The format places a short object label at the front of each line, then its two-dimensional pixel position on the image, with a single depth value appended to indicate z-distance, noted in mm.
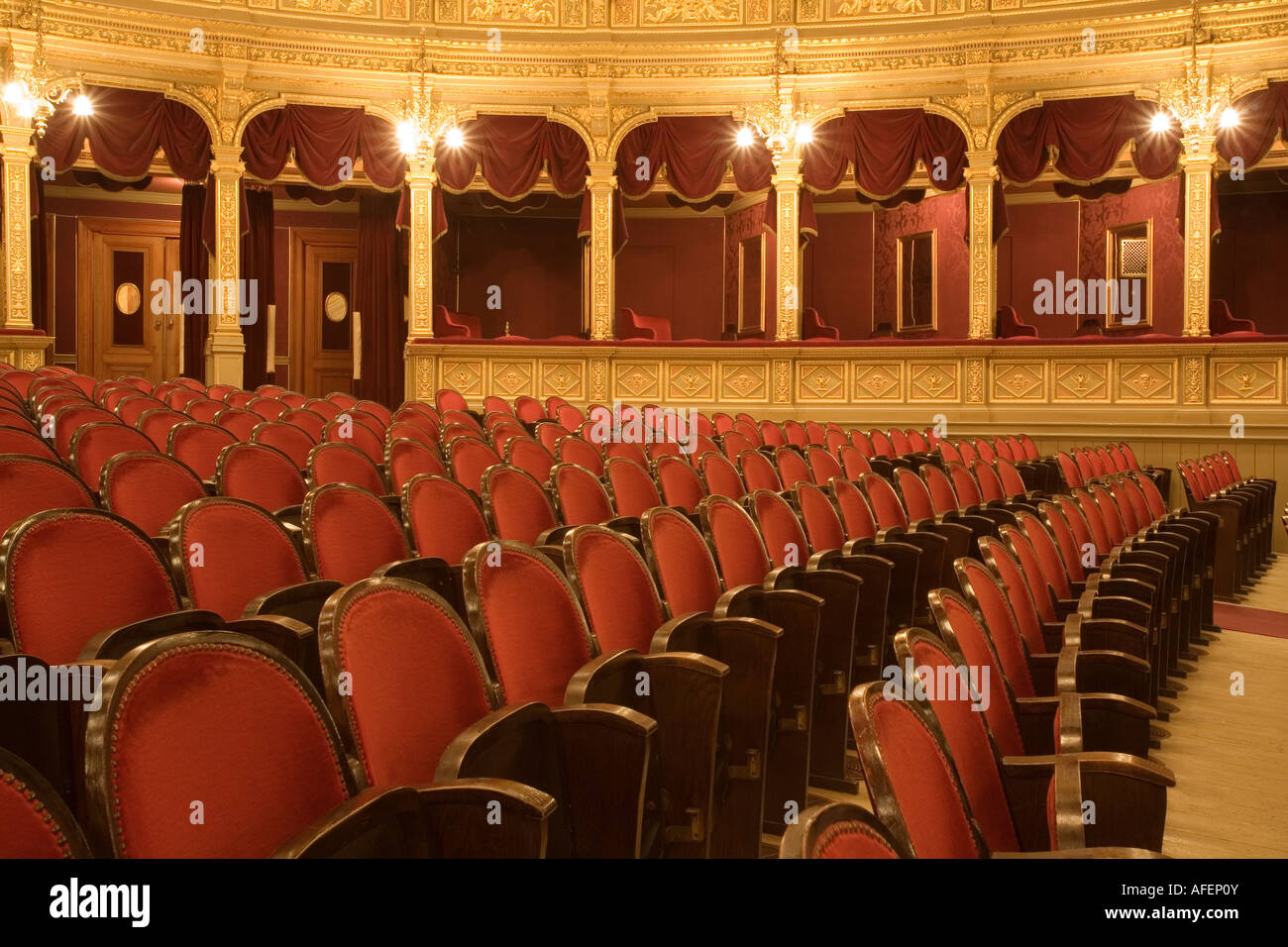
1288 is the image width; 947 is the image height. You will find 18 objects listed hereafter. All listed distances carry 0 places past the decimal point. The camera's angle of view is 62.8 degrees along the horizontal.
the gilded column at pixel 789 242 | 9008
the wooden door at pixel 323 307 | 11578
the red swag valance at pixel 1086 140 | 8406
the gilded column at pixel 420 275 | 9117
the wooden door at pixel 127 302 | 11172
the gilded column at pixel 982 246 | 8781
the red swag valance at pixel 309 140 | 9047
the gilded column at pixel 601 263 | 9336
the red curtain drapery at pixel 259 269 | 10672
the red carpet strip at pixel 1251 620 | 4660
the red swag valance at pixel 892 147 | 8867
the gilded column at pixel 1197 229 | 8242
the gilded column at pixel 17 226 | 8344
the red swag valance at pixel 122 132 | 8594
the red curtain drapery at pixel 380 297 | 11156
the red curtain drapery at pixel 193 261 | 10477
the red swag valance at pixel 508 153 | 9164
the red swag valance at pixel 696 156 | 9156
